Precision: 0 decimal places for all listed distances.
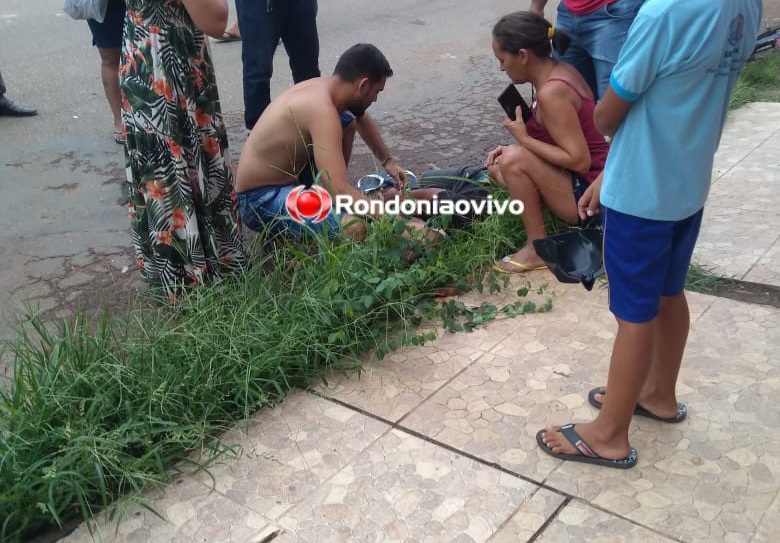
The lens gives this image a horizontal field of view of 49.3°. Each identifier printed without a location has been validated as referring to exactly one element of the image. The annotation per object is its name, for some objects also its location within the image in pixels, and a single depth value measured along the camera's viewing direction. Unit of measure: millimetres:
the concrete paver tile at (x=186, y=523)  2264
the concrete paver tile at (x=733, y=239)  3627
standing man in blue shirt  2033
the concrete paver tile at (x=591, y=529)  2193
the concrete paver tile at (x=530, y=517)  2217
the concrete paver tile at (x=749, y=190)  4177
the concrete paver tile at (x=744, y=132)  4848
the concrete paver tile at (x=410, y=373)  2824
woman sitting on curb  3439
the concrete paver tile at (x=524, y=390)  2588
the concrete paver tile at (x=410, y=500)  2246
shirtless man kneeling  3477
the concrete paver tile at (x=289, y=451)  2416
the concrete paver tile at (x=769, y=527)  2162
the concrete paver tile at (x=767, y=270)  3482
